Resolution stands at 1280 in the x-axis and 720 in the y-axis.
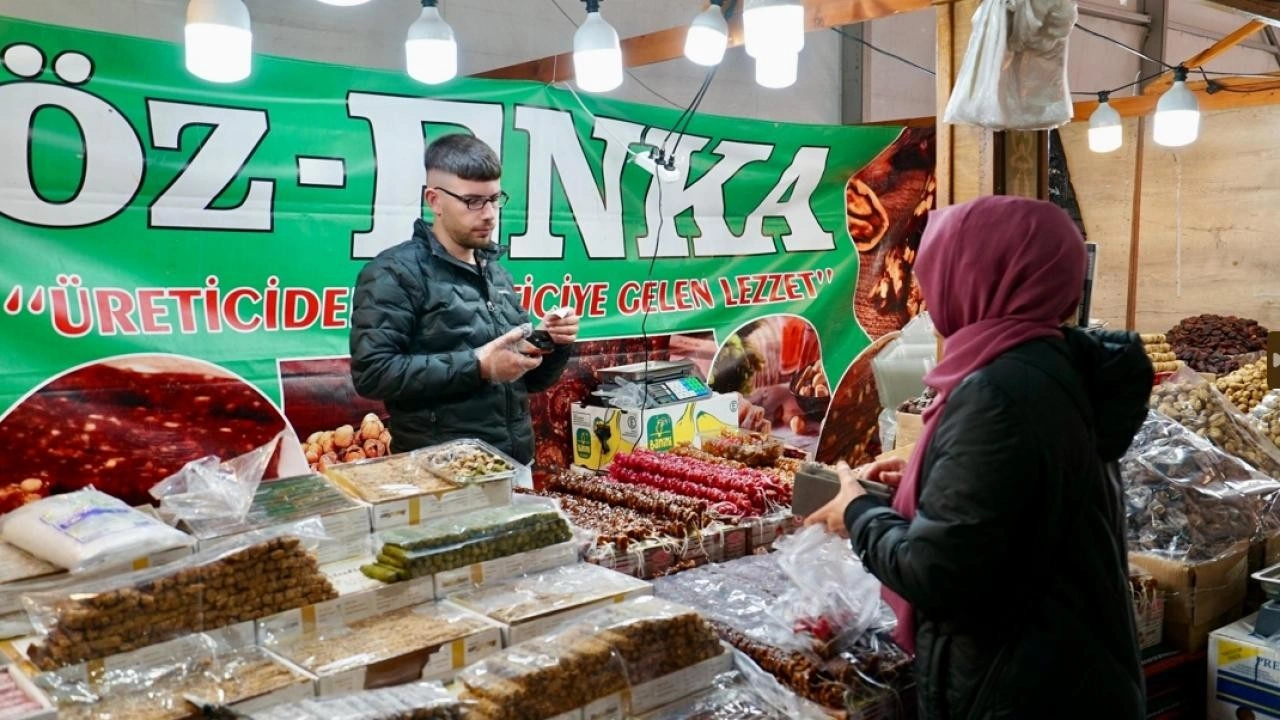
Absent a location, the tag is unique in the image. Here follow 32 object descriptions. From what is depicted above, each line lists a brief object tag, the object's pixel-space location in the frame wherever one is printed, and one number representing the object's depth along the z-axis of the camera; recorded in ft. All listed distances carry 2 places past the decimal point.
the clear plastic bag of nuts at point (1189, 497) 9.27
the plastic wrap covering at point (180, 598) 5.21
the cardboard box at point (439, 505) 6.86
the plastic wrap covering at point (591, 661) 5.38
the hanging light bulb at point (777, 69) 10.21
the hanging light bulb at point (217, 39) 8.79
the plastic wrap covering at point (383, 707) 4.80
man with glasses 9.71
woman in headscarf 4.88
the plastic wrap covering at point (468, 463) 7.33
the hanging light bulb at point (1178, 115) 16.58
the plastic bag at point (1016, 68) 8.45
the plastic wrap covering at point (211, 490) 6.39
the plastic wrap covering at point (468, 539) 6.39
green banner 10.42
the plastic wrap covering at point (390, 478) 6.99
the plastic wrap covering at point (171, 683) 5.04
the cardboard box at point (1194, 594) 8.73
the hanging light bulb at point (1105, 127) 19.06
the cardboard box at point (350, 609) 5.85
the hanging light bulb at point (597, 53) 11.10
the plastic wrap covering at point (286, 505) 6.27
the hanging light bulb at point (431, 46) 11.13
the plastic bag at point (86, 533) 5.62
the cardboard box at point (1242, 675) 8.21
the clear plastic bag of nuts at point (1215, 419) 11.00
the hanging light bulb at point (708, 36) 11.30
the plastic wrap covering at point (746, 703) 5.99
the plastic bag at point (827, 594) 6.66
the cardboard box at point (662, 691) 5.73
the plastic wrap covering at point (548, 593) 6.30
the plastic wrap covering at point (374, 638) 5.61
